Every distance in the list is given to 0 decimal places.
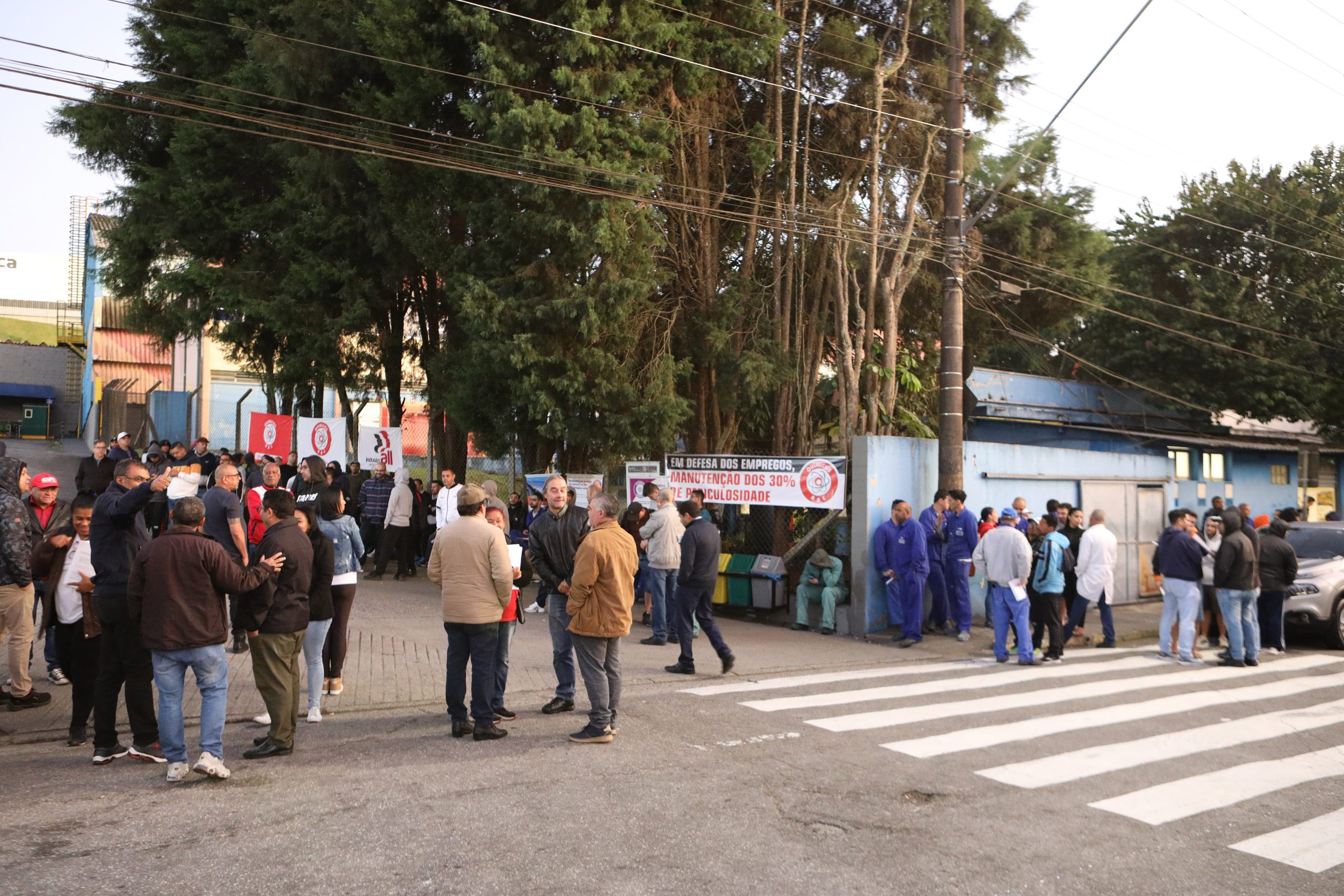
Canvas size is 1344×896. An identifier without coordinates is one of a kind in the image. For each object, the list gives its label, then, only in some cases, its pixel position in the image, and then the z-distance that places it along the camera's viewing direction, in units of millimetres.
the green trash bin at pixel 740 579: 15328
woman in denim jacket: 8398
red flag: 20516
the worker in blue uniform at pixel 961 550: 13820
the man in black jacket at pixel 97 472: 10625
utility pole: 14305
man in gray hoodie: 16812
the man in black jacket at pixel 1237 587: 12258
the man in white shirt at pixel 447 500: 15492
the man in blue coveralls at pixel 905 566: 13383
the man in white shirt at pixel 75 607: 7438
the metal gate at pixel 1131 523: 17500
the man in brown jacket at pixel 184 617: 6422
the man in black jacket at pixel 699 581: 10555
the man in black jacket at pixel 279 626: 7039
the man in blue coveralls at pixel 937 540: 13984
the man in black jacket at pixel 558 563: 8695
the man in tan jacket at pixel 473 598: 7684
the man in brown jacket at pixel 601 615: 7676
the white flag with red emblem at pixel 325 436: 18750
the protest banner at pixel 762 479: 14438
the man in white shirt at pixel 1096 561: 13016
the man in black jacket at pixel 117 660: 6965
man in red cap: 8156
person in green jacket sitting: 14234
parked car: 14172
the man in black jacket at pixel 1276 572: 12977
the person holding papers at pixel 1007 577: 11688
